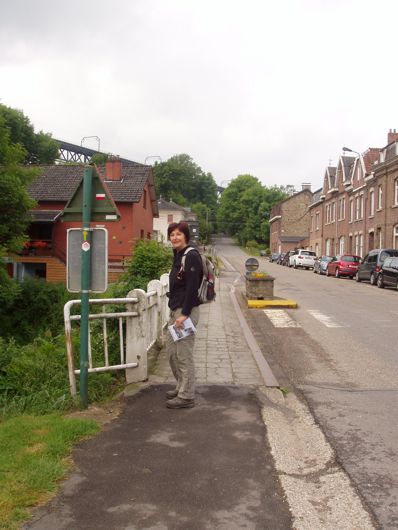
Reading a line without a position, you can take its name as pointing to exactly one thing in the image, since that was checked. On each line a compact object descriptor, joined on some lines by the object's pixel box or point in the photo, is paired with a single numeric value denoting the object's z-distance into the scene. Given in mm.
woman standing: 5164
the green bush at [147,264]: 11414
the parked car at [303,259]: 46097
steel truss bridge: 89906
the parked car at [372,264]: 25469
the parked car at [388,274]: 22500
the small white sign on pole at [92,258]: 5207
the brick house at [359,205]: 34312
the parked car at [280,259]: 56897
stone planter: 16422
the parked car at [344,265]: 31797
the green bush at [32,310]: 19297
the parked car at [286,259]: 53281
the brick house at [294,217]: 78625
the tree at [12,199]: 19203
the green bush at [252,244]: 93500
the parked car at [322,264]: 36031
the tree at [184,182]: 109250
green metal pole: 5191
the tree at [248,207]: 97750
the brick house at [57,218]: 32344
